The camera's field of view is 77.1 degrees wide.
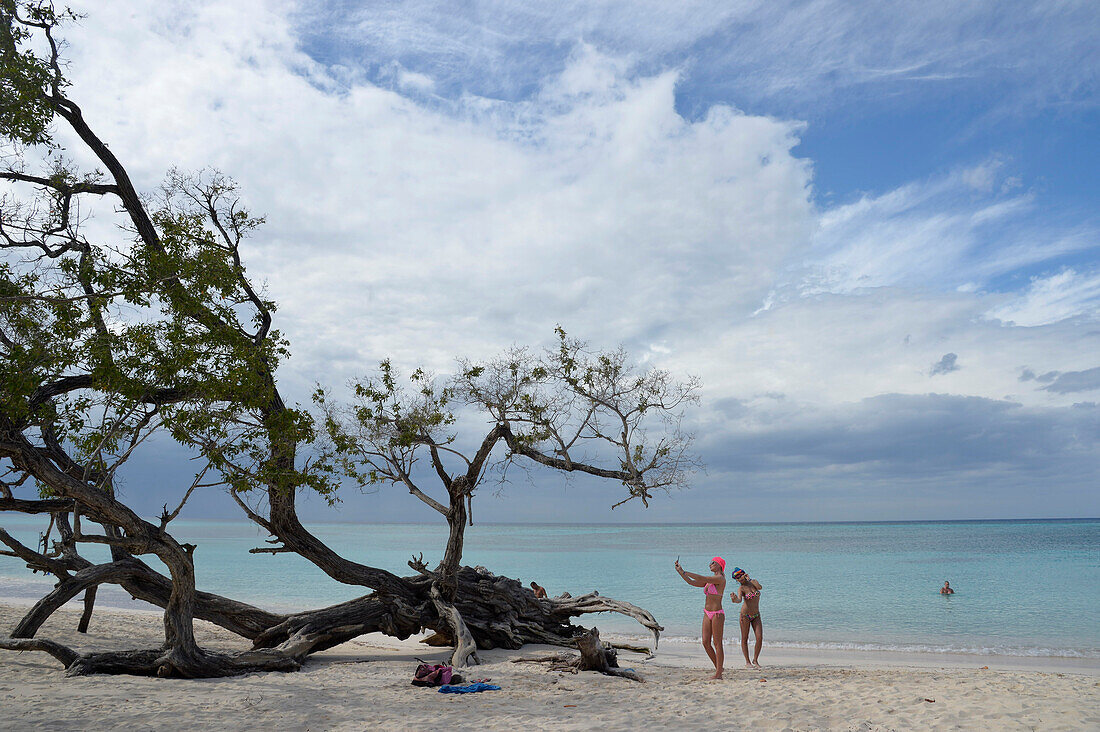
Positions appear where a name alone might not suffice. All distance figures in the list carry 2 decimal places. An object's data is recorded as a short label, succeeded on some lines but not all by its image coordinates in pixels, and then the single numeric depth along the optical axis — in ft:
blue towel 29.01
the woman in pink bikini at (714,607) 32.83
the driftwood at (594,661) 33.12
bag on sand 30.22
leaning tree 25.05
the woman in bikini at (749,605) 35.78
